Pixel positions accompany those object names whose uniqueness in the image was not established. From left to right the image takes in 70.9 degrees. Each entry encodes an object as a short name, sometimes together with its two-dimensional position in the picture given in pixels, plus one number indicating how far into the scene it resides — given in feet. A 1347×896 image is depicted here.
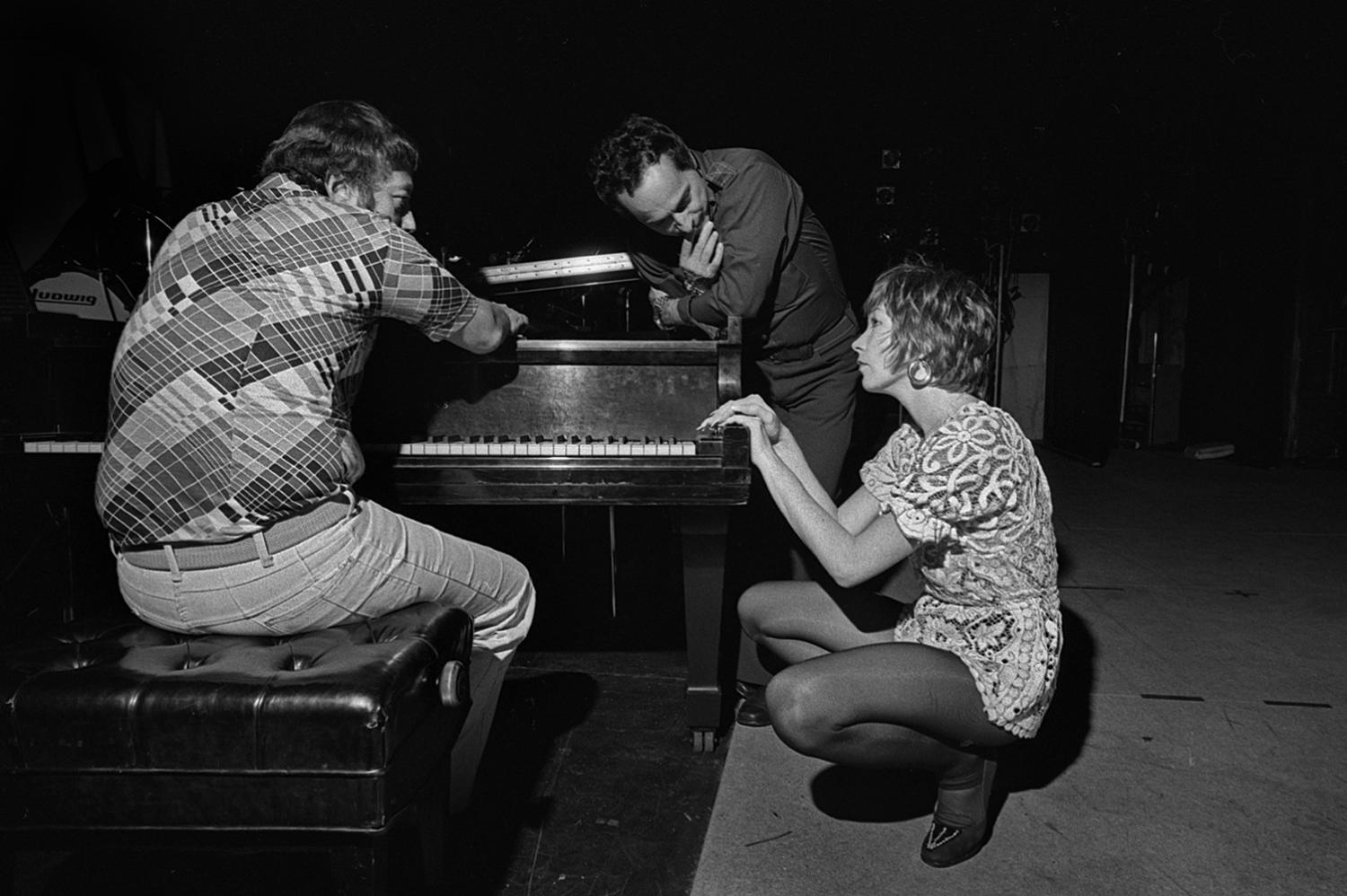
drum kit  10.27
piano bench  4.47
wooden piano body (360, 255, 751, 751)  7.19
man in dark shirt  7.88
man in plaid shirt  5.22
